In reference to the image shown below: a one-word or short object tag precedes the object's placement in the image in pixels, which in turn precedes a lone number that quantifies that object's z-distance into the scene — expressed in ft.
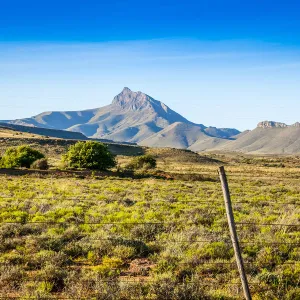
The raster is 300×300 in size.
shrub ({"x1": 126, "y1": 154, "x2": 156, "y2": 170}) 202.18
